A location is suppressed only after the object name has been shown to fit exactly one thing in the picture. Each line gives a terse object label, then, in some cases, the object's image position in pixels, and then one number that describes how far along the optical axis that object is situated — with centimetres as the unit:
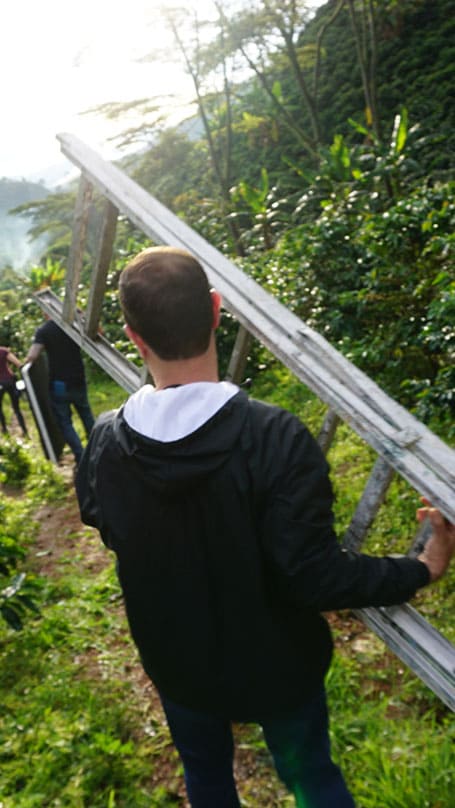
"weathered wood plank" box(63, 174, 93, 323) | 247
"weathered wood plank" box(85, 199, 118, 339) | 227
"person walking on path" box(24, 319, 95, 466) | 506
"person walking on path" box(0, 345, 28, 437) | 747
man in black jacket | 116
